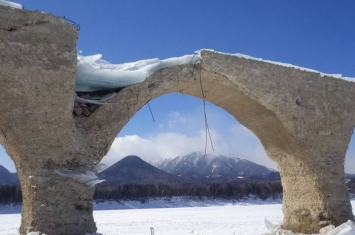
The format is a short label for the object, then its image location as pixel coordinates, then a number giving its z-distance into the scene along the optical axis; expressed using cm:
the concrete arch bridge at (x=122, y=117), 495
